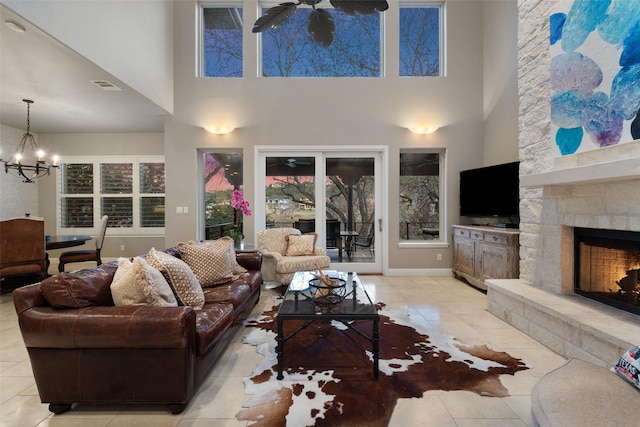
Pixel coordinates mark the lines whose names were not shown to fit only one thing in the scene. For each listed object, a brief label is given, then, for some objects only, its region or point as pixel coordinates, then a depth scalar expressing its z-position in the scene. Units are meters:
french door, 5.26
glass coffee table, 2.04
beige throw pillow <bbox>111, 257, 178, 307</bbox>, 1.88
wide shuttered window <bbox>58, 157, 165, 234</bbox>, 6.19
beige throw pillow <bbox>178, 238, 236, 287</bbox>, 2.88
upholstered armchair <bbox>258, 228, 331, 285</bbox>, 4.04
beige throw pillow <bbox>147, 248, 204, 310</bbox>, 2.21
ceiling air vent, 3.66
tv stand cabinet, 3.64
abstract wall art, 2.12
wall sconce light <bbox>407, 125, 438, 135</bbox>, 5.10
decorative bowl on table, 2.27
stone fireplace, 2.13
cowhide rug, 1.72
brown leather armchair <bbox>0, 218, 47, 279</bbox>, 3.71
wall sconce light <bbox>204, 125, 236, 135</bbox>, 5.07
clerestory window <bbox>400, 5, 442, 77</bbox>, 5.28
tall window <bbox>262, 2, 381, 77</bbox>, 5.25
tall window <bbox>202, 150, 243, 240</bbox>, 5.39
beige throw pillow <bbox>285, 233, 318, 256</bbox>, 4.45
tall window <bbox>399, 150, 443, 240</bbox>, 5.32
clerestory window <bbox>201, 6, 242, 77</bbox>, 5.24
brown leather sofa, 1.63
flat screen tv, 3.95
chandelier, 4.34
